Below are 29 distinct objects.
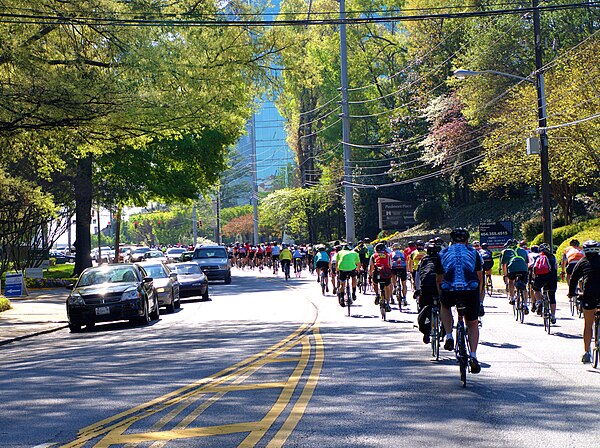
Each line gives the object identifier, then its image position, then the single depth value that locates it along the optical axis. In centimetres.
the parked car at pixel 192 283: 3500
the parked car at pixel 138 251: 8788
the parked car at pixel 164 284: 2941
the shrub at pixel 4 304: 3153
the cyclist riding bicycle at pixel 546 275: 1967
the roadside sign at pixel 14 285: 3822
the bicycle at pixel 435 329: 1453
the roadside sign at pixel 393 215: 7131
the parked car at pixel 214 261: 4753
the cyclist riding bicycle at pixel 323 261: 3484
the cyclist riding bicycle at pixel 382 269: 2361
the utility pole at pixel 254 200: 9506
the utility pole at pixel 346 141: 5353
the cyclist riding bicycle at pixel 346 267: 2656
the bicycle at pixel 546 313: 1888
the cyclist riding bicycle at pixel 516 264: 2220
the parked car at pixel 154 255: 5947
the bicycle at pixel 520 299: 2147
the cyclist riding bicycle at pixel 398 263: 2638
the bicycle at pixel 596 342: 1327
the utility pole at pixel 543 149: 3434
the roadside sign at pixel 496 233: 3922
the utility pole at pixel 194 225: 12094
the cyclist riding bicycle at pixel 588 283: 1327
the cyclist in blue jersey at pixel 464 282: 1202
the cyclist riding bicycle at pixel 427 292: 1515
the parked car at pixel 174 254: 6712
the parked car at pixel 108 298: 2362
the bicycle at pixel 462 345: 1156
